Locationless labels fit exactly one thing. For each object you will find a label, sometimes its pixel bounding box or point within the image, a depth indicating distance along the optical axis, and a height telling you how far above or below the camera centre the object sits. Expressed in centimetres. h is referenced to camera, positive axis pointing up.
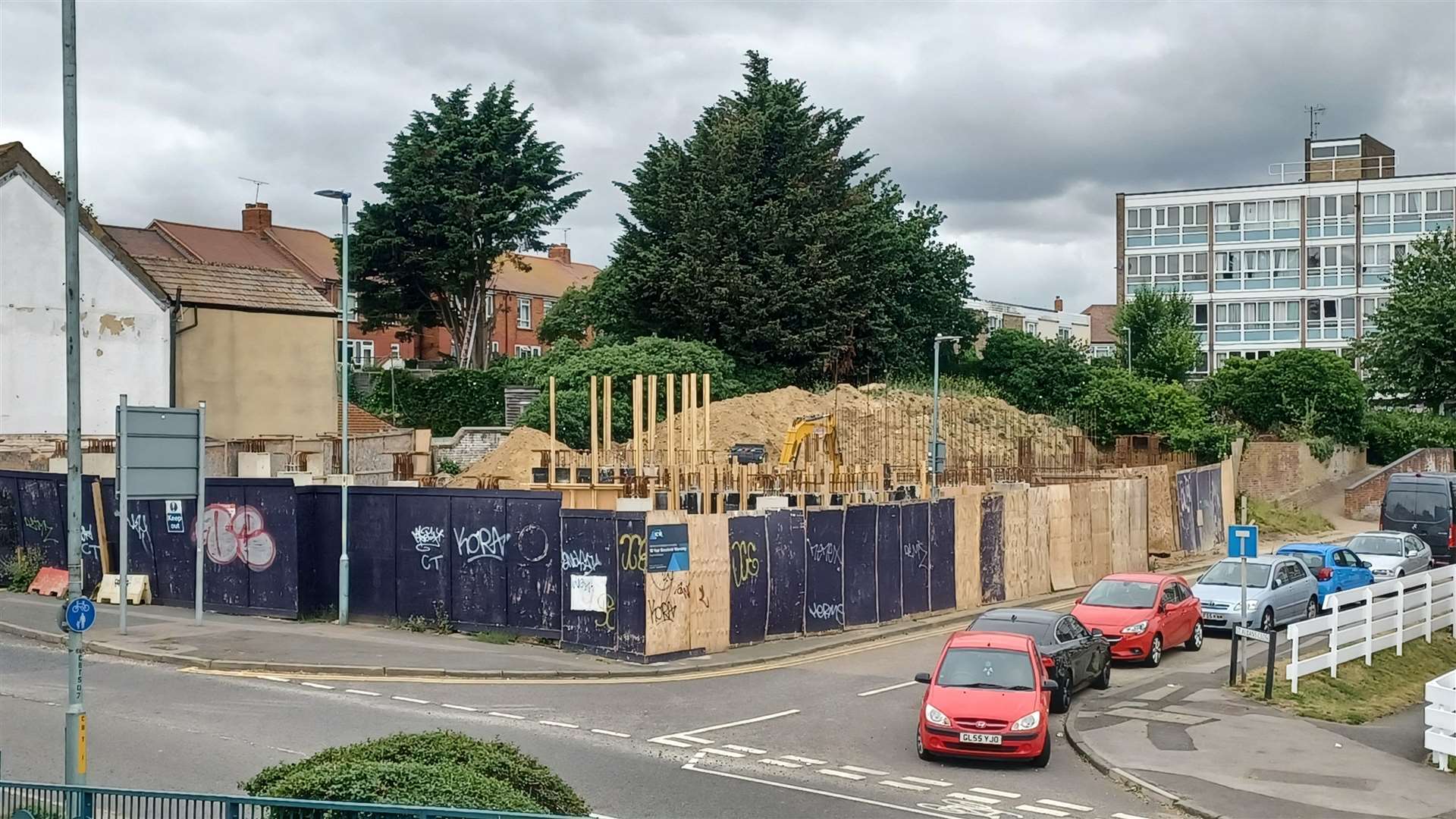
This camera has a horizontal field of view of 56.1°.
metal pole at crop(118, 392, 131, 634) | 2078 -8
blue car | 3089 -271
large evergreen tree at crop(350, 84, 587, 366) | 6053 +1091
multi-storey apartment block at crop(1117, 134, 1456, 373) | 7794 +1195
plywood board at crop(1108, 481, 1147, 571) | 3866 -228
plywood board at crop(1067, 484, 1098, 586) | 3622 -235
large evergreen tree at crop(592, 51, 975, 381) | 5222 +781
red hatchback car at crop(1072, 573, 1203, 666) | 2370 -298
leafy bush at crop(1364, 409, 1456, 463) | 6022 +58
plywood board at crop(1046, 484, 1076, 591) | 3491 -231
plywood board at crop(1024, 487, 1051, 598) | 3400 -234
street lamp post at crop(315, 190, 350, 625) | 2523 -31
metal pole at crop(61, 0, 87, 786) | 1334 +94
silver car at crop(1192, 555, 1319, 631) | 2703 -297
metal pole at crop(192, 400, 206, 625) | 2238 -42
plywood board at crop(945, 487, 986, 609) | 3127 -225
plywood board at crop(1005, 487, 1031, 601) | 3319 -243
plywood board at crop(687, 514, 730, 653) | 2341 -232
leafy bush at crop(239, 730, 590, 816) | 902 -222
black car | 1981 -294
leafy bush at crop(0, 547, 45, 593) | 3025 -267
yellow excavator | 3269 +23
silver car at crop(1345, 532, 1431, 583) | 3378 -270
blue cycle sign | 1327 -162
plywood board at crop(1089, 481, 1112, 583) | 3738 -227
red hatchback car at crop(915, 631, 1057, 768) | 1596 -305
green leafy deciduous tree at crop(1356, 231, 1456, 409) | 5812 +496
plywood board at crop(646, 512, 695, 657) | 2264 -271
